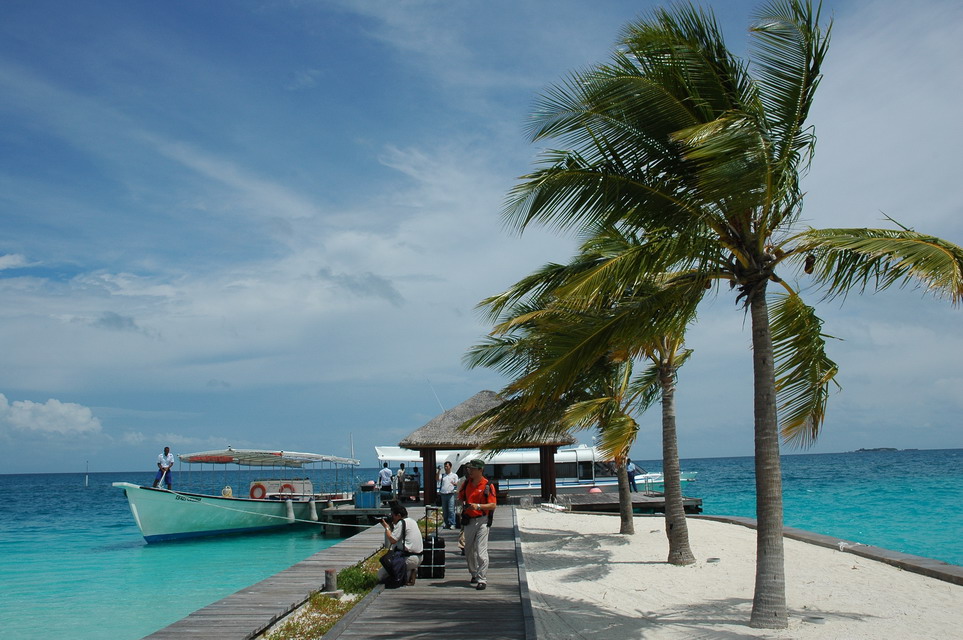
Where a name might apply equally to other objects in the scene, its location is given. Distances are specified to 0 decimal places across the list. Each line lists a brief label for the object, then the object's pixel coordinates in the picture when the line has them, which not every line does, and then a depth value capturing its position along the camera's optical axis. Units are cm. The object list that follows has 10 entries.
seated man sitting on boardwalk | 943
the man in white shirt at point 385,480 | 2603
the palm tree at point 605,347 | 706
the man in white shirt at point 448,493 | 1492
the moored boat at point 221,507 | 2427
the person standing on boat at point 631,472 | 2836
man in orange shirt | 896
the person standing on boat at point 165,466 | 2431
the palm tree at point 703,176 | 670
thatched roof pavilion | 2241
